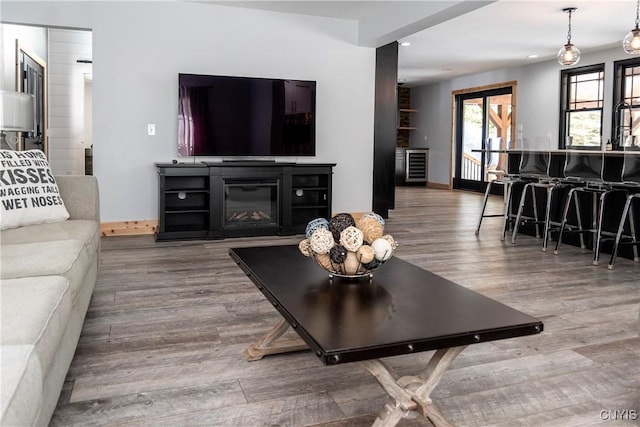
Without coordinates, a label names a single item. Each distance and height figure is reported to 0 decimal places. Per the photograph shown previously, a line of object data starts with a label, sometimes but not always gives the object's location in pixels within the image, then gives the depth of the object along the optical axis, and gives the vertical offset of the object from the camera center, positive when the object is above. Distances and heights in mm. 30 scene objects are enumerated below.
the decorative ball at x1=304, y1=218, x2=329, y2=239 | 2224 -216
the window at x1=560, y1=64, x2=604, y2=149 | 8648 +1160
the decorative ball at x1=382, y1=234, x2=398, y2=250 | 2121 -259
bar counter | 4977 -252
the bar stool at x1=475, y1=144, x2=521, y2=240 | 6020 -190
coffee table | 1515 -442
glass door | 10898 +860
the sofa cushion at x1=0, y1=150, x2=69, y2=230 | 2924 -128
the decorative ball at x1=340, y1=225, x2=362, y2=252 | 2043 -245
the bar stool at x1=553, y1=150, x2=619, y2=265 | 5007 -80
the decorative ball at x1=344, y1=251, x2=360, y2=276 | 2062 -341
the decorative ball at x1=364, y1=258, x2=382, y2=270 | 2088 -346
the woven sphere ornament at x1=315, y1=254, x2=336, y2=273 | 2090 -339
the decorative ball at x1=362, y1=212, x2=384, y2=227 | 2242 -181
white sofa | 1271 -431
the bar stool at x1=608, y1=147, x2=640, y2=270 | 4539 -152
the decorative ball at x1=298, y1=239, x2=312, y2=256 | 2184 -300
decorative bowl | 2053 -281
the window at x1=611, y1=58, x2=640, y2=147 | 7984 +1137
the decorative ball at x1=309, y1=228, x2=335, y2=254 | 2057 -259
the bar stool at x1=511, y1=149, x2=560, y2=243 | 5586 -45
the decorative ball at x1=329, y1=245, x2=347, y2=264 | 2053 -303
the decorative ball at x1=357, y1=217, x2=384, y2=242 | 2162 -219
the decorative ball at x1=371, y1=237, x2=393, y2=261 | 2074 -285
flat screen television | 5676 +591
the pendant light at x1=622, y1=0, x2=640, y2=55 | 4973 +1228
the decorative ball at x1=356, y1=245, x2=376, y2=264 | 2049 -300
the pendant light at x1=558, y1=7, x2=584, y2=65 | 5910 +1297
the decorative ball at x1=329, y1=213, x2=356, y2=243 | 2156 -200
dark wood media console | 5504 -273
